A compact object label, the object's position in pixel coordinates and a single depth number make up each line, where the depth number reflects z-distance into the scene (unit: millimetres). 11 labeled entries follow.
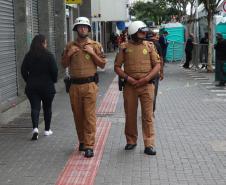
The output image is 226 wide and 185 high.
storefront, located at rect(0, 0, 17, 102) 11125
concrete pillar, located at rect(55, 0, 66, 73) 18344
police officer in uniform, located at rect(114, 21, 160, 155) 7539
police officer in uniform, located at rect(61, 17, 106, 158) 7363
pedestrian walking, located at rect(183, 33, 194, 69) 25297
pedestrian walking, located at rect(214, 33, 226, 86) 16923
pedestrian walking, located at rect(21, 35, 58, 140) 8531
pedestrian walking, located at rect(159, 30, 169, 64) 23547
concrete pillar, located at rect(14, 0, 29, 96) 12445
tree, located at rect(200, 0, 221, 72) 22031
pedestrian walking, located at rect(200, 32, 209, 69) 24369
